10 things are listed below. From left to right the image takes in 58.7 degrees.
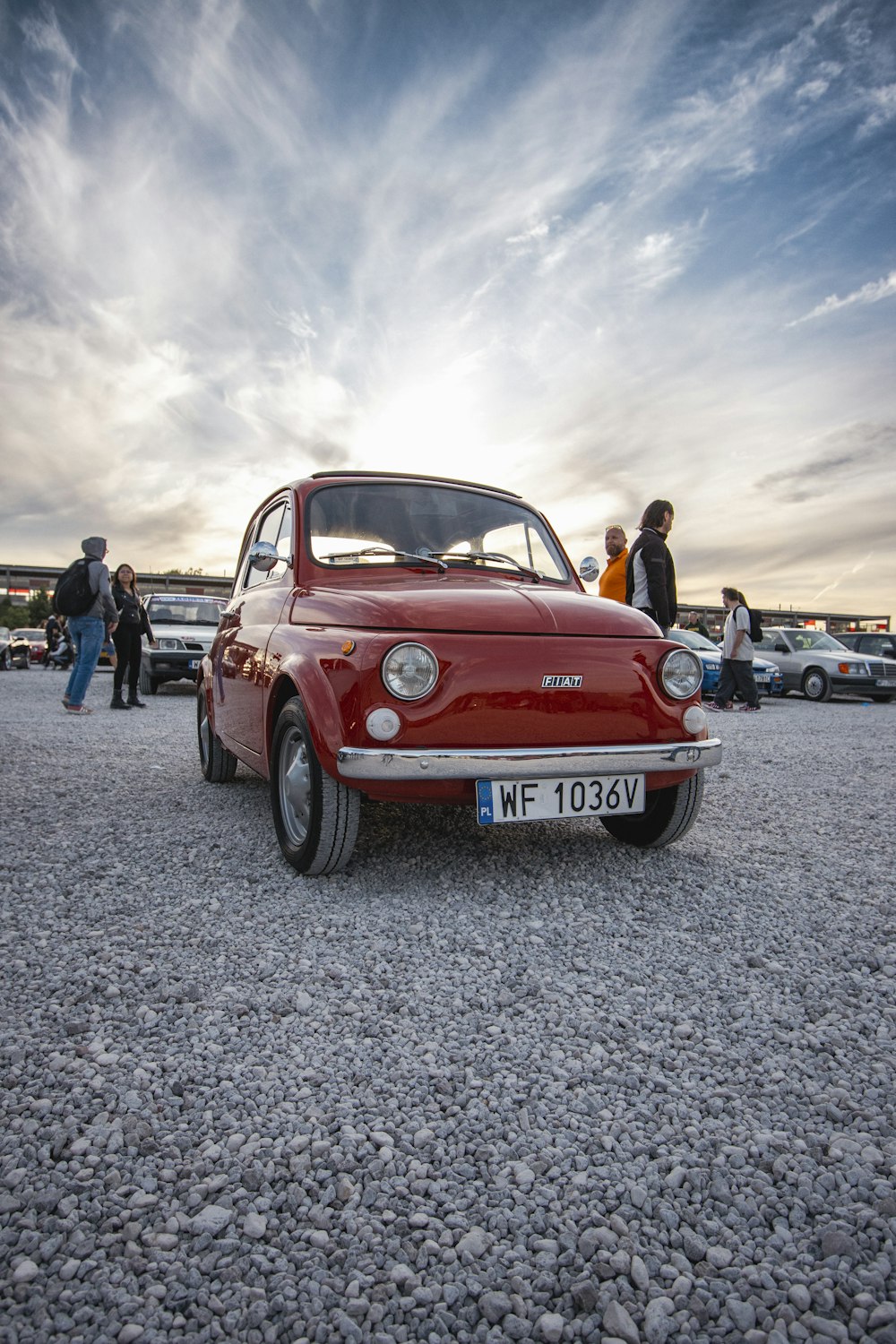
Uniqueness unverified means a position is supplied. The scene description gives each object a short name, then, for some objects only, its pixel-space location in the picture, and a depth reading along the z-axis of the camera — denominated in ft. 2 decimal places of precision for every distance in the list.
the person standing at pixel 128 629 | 32.19
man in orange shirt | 22.14
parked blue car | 48.62
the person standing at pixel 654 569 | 19.16
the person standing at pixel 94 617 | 27.12
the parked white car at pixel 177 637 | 39.40
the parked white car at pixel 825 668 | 49.73
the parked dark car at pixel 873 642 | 55.57
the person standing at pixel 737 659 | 38.01
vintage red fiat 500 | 9.41
